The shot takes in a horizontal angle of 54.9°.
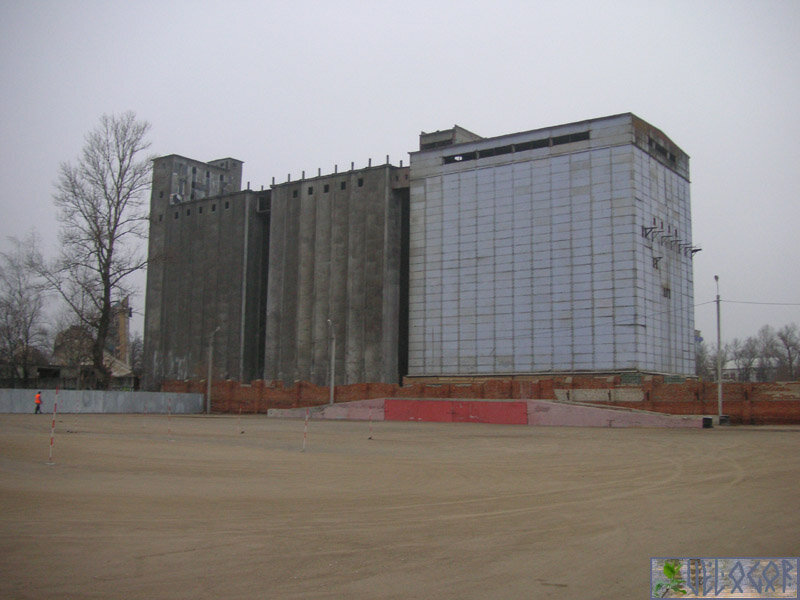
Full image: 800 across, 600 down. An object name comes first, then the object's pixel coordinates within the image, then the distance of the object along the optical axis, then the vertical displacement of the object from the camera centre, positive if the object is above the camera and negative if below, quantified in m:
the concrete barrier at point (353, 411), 53.28 -2.73
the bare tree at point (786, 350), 122.31 +4.69
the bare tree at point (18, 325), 77.94 +4.42
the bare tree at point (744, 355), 135.38 +4.08
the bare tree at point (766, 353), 130.62 +4.28
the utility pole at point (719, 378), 41.98 -0.05
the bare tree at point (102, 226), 56.00 +10.63
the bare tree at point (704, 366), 134.01 +2.01
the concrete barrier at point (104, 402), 56.22 -2.68
